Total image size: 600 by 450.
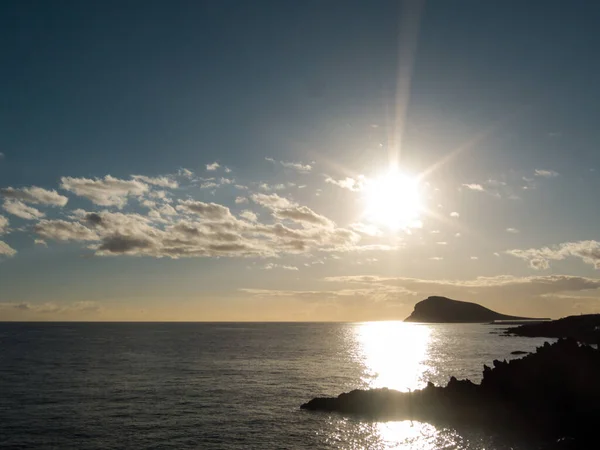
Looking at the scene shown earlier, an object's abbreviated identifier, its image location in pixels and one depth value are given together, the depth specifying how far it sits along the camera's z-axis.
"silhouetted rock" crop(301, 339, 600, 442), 48.69
